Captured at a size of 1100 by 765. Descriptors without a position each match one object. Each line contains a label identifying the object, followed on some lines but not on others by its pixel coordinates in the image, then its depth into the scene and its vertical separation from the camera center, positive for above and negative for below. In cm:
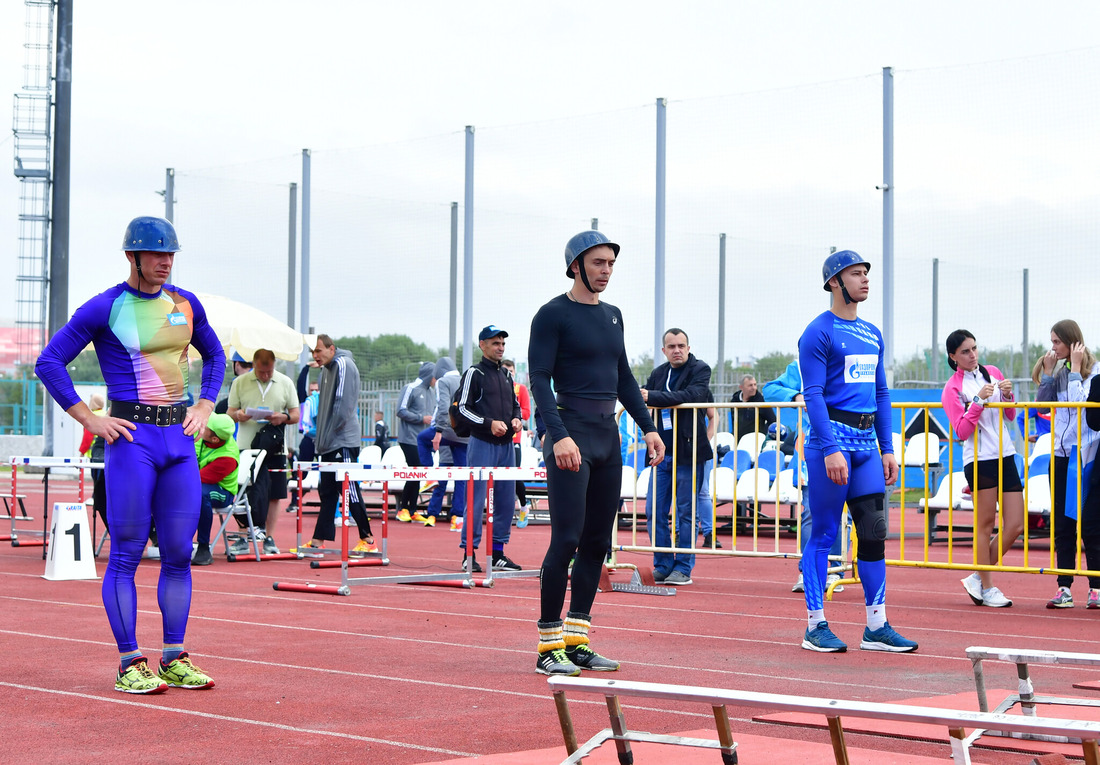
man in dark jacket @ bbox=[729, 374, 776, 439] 1679 +9
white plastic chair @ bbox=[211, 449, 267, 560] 1188 -61
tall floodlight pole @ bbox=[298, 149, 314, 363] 2327 +291
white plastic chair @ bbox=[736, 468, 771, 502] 1541 -75
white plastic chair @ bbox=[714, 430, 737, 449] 1775 -27
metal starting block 1009 -124
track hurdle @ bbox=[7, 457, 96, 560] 1177 -66
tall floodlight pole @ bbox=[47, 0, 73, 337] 2775 +493
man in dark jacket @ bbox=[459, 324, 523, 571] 1141 -4
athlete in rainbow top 580 -7
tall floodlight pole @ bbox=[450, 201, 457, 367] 2166 +231
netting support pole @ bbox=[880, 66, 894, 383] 1540 +250
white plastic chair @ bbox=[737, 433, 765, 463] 1669 -29
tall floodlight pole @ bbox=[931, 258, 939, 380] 1711 +133
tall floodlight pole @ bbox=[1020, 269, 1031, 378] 1899 +98
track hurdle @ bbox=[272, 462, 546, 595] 983 -46
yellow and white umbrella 1623 +101
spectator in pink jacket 948 -27
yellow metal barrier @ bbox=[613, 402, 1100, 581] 932 -89
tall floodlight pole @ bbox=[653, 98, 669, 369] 1784 +193
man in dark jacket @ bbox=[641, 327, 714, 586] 1060 -17
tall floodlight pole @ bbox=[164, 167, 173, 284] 2602 +419
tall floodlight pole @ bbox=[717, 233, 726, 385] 1878 +156
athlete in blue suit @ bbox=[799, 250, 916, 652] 725 -7
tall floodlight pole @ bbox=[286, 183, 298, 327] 2394 +294
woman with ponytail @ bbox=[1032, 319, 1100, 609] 940 -5
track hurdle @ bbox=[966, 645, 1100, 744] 424 -79
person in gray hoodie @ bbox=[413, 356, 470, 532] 1445 -33
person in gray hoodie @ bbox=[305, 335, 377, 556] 1272 -2
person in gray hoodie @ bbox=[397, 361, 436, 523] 1704 +1
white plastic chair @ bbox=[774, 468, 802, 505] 1432 -71
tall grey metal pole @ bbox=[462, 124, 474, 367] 2023 +226
